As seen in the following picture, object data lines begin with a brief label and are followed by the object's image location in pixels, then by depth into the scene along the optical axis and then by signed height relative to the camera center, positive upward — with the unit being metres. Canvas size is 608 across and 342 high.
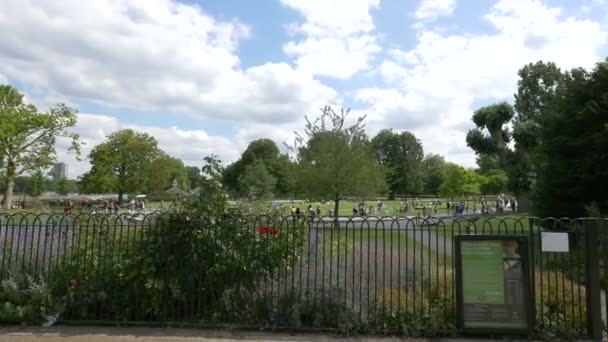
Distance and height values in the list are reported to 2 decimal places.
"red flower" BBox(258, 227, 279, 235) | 7.20 -0.38
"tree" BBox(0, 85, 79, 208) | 40.19 +5.74
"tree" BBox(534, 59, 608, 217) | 16.52 +2.41
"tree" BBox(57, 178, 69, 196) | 60.12 +2.15
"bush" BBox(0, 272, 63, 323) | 6.81 -1.51
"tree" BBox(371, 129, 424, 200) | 95.44 +11.01
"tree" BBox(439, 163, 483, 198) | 68.06 +4.08
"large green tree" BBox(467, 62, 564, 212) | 45.47 +9.52
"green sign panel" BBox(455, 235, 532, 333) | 6.33 -1.01
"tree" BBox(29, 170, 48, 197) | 43.66 +1.95
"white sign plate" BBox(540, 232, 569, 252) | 6.50 -0.41
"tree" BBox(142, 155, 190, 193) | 60.97 +4.21
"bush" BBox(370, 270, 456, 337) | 6.53 -1.50
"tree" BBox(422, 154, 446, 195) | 103.06 +8.32
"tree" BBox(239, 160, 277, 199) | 56.22 +4.15
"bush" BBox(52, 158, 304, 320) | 6.91 -0.96
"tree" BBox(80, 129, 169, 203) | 58.22 +4.93
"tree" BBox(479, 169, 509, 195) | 67.54 +4.32
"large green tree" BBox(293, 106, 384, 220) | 26.86 +2.41
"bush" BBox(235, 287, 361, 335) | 6.69 -1.52
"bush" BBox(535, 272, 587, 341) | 6.41 -1.45
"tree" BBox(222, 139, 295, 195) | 85.19 +9.28
